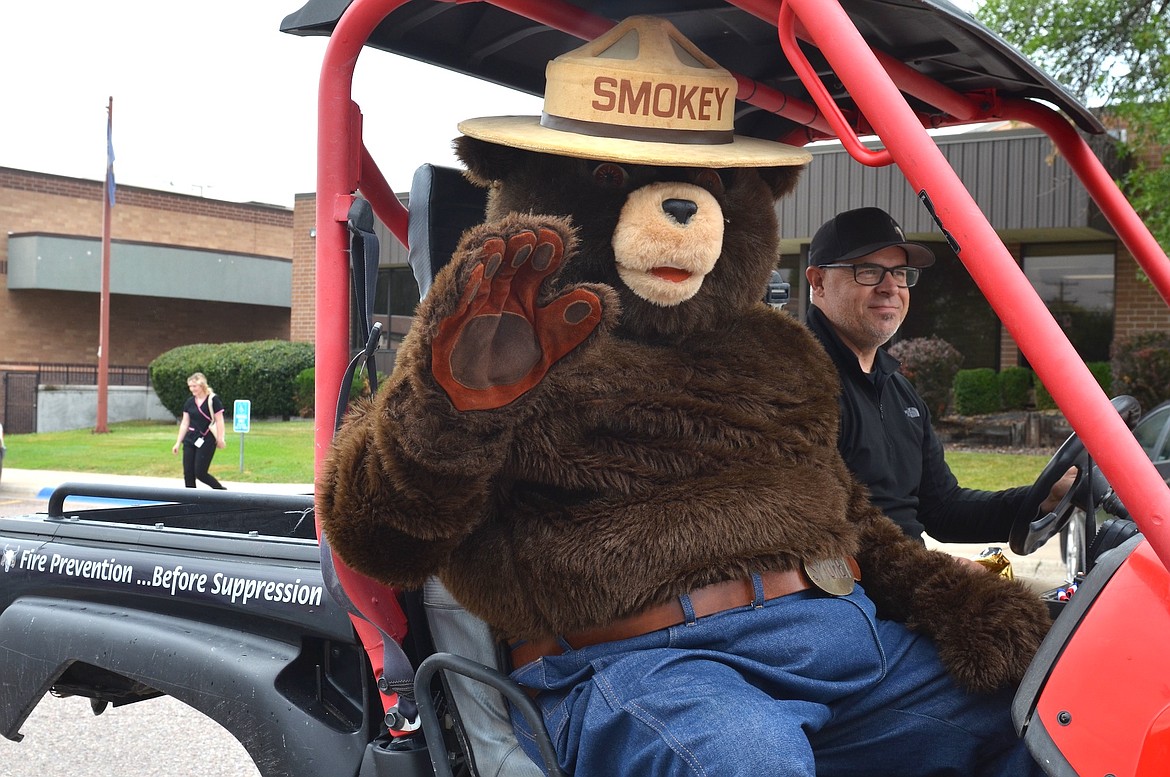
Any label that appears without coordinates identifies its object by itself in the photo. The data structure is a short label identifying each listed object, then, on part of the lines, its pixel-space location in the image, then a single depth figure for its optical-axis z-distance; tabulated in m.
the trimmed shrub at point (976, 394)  14.98
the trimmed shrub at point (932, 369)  14.93
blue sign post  12.05
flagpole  20.94
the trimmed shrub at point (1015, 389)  15.10
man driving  2.60
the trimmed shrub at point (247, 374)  22.36
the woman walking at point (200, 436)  10.97
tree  10.51
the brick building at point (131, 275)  28.00
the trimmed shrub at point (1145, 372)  13.09
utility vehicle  1.41
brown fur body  1.67
